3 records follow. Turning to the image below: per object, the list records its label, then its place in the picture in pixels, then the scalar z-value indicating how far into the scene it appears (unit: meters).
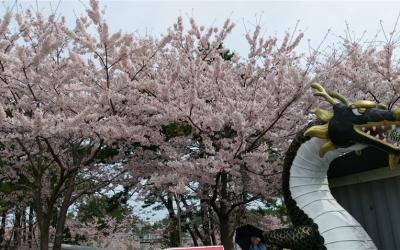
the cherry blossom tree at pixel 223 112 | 7.21
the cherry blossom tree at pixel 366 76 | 8.48
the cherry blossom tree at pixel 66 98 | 6.70
